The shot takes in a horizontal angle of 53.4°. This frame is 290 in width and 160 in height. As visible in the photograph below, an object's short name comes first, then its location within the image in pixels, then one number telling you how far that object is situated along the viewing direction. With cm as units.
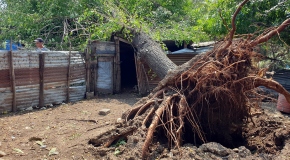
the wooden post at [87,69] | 901
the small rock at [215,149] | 396
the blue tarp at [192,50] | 1080
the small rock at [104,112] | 662
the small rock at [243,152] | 396
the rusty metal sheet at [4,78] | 653
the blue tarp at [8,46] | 910
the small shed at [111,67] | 930
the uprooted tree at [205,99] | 462
